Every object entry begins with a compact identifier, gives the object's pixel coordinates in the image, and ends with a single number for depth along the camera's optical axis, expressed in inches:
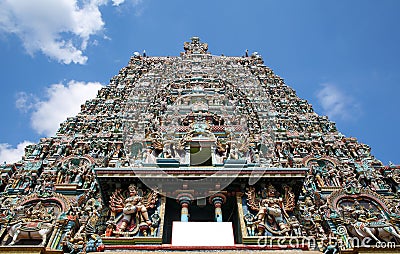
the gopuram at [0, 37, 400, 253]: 414.6
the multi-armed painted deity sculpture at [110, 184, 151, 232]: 424.8
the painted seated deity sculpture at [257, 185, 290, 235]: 419.5
